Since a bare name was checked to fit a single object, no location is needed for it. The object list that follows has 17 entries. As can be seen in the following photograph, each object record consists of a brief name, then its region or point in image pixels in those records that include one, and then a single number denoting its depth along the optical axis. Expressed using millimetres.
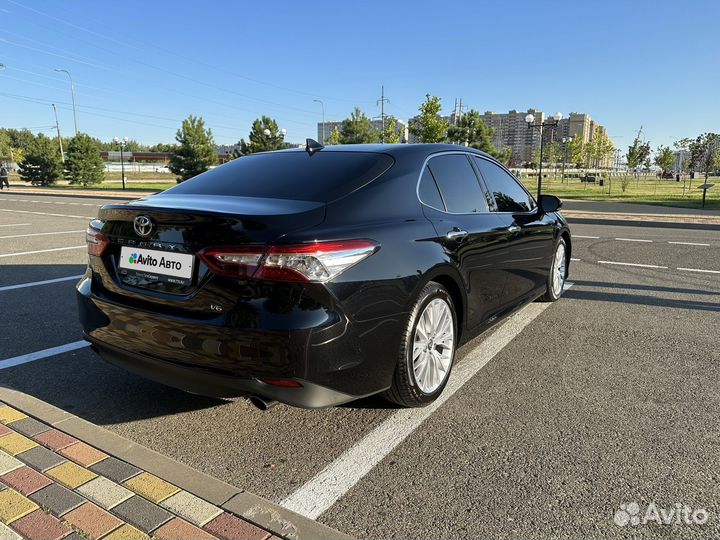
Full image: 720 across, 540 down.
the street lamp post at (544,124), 25225
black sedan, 2371
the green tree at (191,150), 44188
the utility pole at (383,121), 51000
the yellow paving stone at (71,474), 2344
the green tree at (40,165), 44469
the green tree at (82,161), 44781
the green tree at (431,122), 40062
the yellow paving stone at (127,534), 2002
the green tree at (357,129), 57406
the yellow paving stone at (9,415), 2918
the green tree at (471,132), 49625
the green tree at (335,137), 58203
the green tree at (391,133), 51344
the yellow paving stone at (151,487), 2256
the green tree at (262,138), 49656
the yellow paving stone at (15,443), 2602
